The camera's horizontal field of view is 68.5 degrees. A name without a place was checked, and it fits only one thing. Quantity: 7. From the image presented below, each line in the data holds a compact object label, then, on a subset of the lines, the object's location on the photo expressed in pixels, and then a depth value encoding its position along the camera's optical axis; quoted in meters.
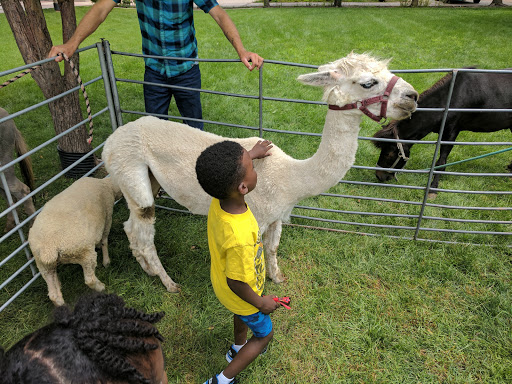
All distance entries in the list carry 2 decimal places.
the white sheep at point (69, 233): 2.79
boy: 1.83
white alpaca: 2.47
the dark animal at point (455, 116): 4.59
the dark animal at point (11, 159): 3.60
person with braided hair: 0.95
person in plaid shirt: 3.14
